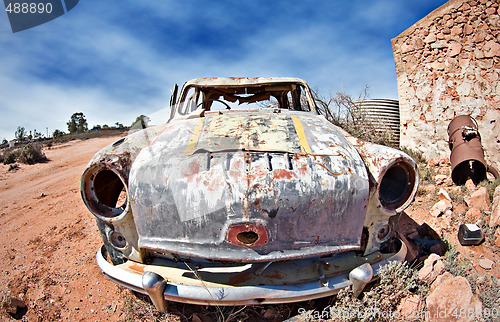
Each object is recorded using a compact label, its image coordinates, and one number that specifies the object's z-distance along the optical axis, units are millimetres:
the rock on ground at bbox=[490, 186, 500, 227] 2875
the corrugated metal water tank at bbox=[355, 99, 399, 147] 6898
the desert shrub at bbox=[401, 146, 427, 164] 5539
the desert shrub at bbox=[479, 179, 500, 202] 3597
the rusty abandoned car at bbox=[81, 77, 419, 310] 1512
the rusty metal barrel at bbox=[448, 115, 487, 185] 4023
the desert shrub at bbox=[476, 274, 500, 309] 1799
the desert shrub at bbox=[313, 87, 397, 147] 6711
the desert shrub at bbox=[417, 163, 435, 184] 4531
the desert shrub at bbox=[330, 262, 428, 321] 1611
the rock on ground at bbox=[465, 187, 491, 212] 3281
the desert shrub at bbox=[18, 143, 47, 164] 8586
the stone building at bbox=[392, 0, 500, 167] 4512
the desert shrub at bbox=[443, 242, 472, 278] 2156
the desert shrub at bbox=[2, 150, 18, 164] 8828
